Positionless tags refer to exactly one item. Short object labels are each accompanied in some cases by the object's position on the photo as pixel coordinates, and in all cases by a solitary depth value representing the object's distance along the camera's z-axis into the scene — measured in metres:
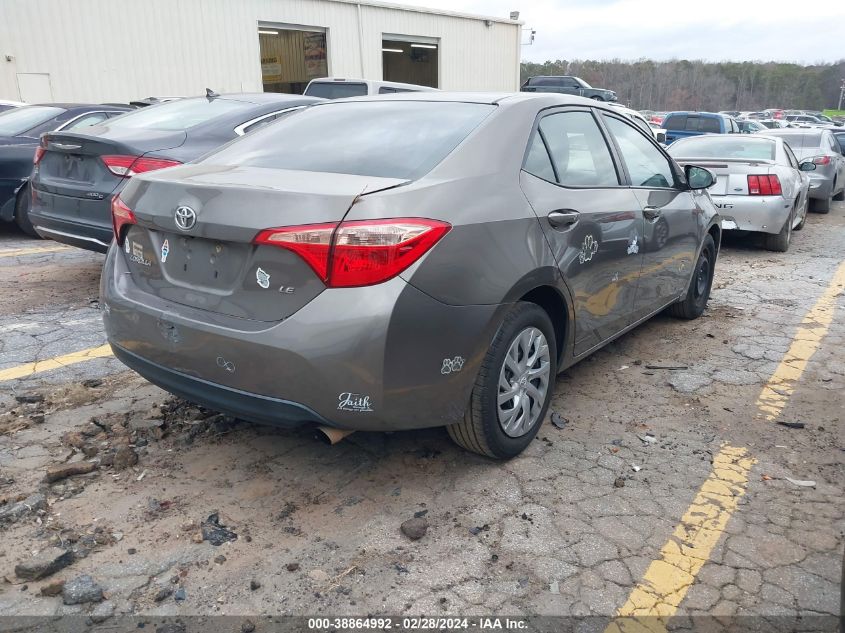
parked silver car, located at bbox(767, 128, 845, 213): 12.39
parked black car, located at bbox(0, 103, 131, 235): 7.80
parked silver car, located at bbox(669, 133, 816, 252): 8.13
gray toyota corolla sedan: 2.55
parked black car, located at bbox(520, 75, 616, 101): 24.89
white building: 15.75
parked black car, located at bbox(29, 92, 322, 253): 5.29
